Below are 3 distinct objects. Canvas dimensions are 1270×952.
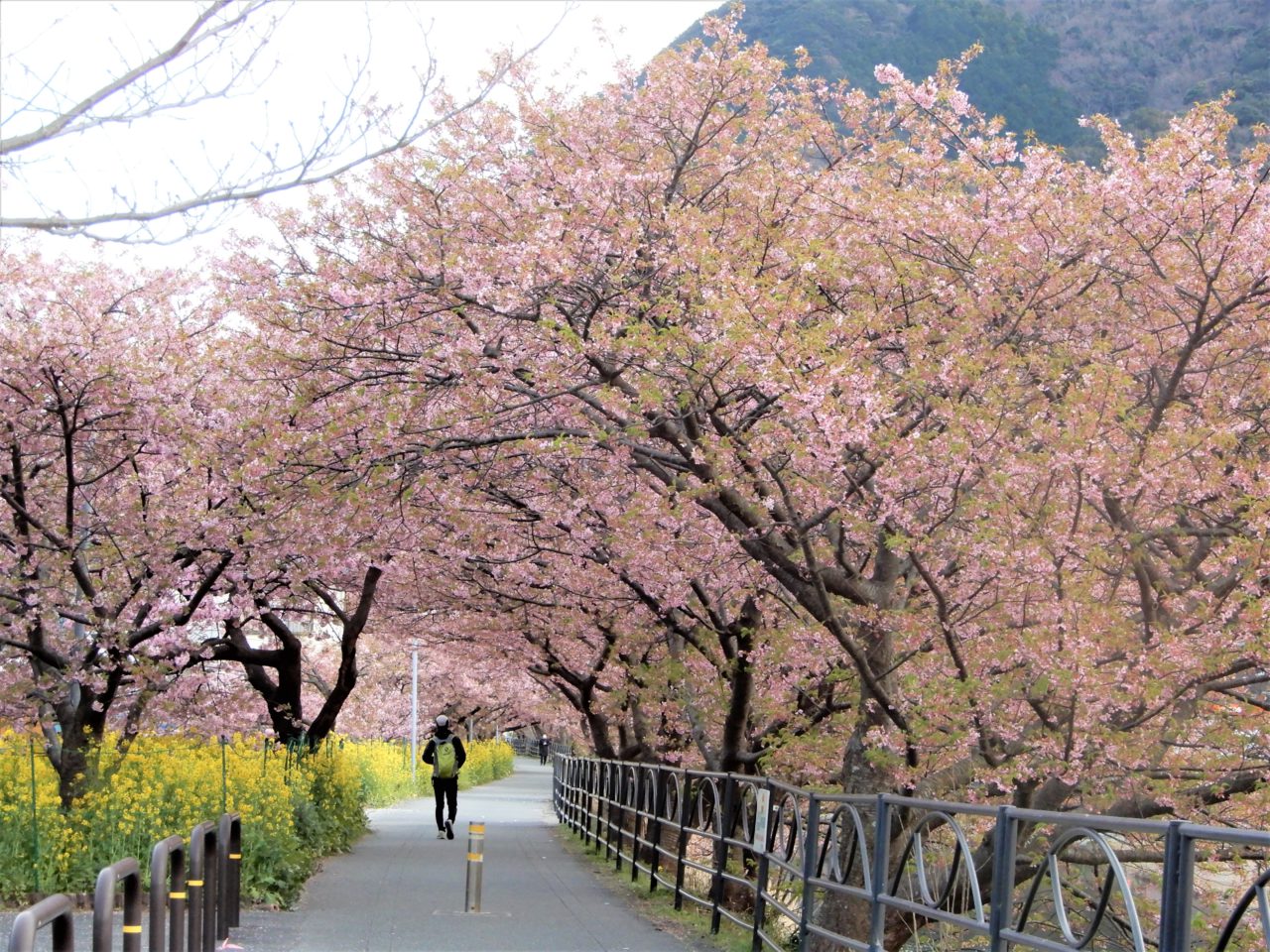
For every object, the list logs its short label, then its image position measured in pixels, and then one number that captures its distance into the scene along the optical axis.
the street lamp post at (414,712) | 44.16
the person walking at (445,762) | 20.95
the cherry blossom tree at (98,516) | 13.73
